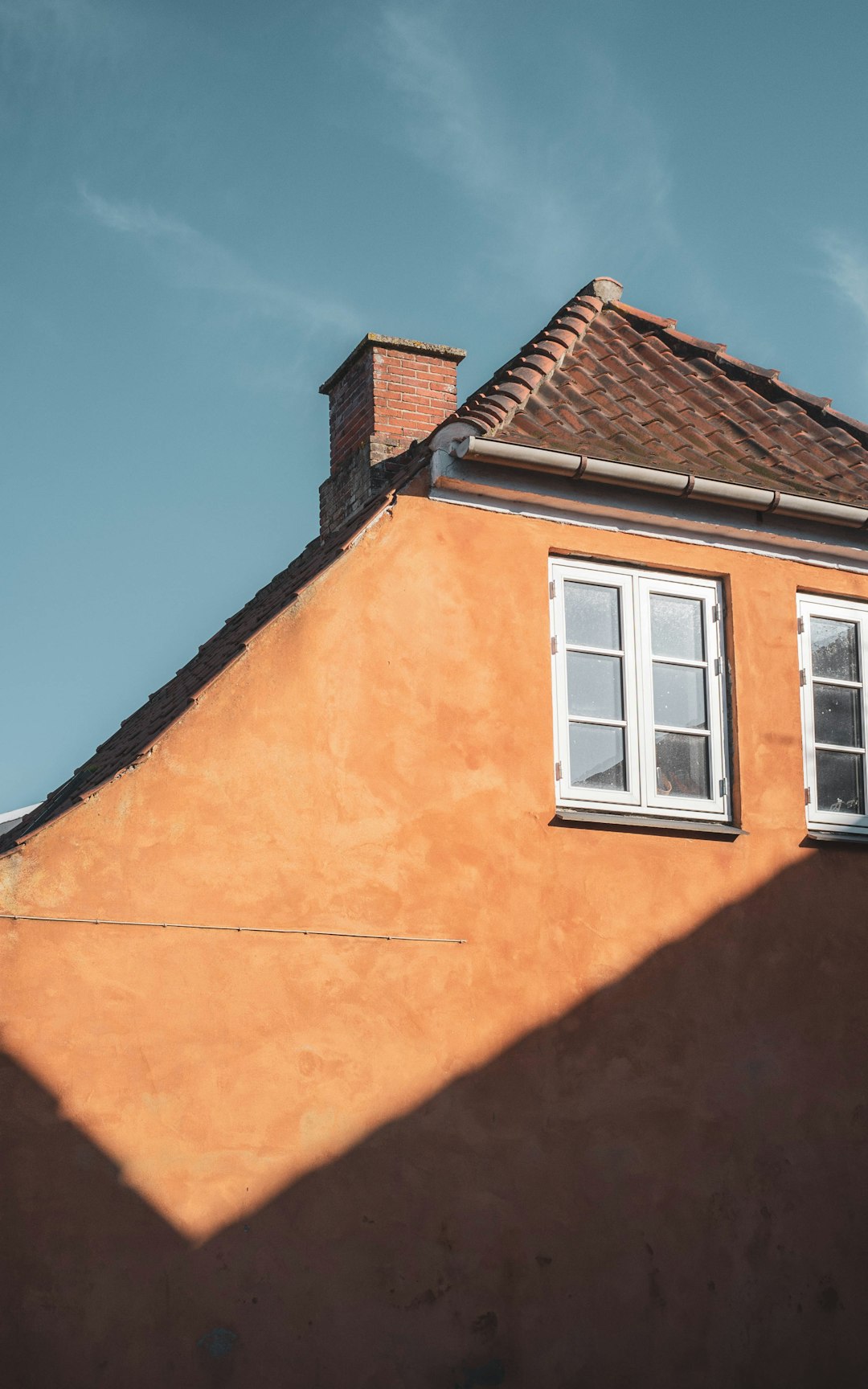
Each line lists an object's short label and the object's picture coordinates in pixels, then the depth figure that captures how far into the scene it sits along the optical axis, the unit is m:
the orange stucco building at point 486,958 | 6.93
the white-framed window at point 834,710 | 9.09
